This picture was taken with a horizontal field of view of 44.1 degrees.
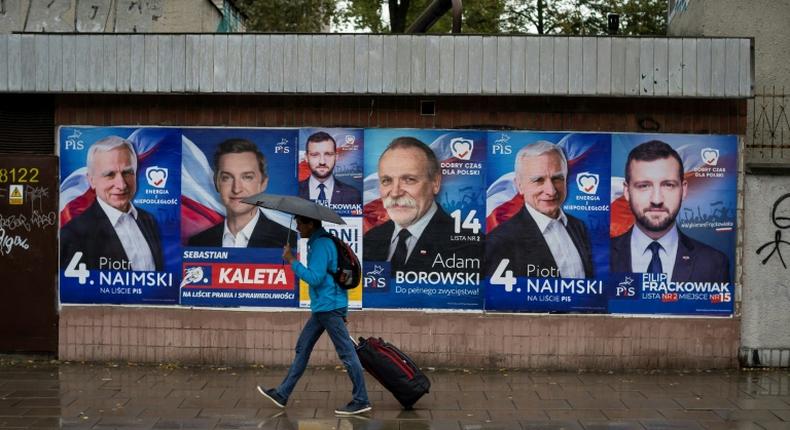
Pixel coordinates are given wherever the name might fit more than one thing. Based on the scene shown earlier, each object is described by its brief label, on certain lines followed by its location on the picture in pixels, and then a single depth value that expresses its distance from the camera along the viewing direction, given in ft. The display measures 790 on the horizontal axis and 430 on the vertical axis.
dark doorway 36.60
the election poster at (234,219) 36.19
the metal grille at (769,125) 37.06
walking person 28.58
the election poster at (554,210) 35.88
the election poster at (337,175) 35.99
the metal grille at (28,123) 36.91
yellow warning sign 36.70
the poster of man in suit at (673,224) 35.78
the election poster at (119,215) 36.45
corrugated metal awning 34.73
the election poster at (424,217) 35.91
